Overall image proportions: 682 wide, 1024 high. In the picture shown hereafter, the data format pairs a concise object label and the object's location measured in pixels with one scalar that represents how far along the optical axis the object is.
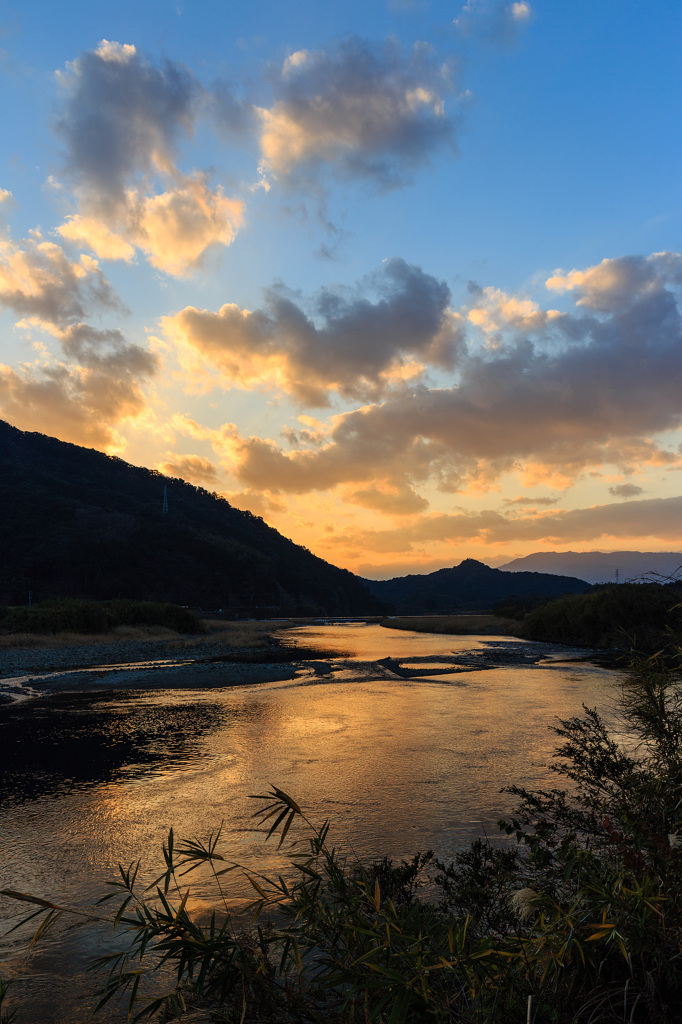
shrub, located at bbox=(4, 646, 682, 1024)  3.14
